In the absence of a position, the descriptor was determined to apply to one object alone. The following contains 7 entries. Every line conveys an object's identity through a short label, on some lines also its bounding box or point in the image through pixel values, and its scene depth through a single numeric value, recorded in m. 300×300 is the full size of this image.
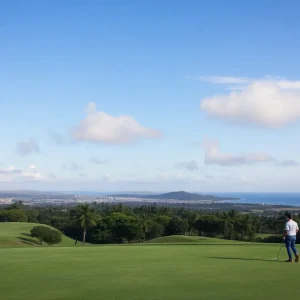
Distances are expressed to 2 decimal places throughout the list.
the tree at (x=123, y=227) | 85.38
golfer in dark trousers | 14.88
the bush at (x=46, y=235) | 73.52
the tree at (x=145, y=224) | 91.93
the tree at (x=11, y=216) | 114.25
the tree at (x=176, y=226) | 102.38
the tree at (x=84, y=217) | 86.44
